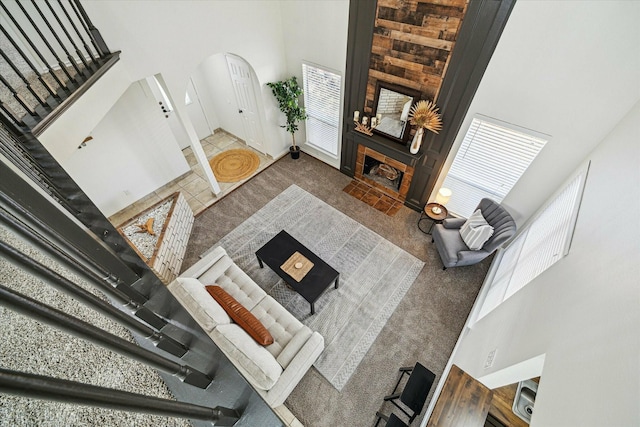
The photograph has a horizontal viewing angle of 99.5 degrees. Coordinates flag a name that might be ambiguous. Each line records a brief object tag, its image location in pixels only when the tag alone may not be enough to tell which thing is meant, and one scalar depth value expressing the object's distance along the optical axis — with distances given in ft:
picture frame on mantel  14.11
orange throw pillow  10.02
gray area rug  12.12
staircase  6.99
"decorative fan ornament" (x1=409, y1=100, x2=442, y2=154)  13.42
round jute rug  19.99
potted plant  17.83
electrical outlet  7.62
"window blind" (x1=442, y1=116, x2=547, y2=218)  11.87
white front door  18.03
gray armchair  12.84
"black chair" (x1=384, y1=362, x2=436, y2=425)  8.87
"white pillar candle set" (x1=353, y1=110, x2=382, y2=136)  15.99
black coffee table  12.32
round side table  15.33
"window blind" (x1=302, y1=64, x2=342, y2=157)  16.81
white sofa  9.16
